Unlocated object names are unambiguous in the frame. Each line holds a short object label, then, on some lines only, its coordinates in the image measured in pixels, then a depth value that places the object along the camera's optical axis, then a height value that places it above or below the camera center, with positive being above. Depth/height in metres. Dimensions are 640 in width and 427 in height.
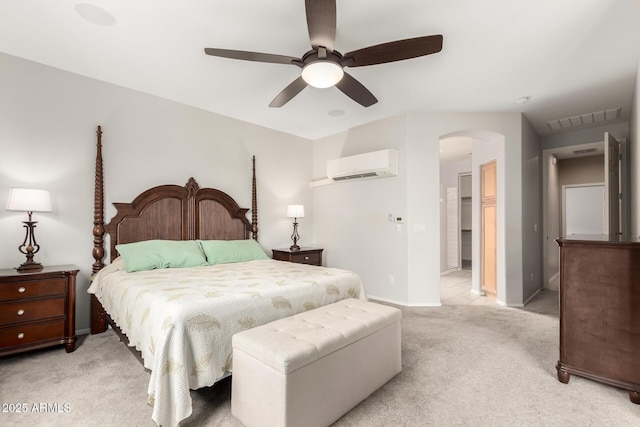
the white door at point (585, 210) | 7.27 +0.22
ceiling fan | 1.85 +1.13
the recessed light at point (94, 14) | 2.17 +1.47
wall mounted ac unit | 4.20 +0.76
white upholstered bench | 1.53 -0.82
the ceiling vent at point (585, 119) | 4.19 +1.43
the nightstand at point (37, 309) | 2.44 -0.76
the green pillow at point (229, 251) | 3.60 -0.40
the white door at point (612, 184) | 3.57 +0.42
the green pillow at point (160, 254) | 2.98 -0.38
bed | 1.67 -0.51
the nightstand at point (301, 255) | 4.49 -0.56
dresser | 1.98 -0.62
